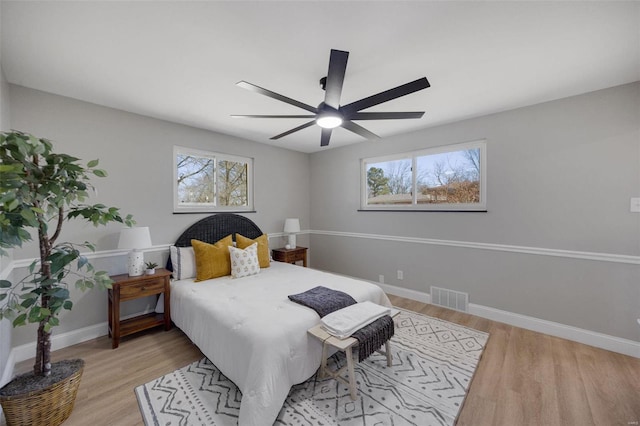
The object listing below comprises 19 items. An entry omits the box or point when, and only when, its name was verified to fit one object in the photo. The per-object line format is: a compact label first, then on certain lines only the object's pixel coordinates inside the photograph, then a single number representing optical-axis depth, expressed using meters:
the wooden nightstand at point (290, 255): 4.29
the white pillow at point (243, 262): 3.09
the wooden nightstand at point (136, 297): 2.45
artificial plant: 1.28
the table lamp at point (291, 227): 4.38
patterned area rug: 1.66
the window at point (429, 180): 3.28
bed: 1.59
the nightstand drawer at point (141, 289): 2.50
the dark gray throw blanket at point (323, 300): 2.11
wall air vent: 3.29
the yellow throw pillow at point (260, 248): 3.52
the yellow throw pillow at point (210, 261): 2.99
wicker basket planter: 1.46
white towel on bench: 1.82
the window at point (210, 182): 3.41
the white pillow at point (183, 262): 3.00
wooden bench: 1.73
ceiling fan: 1.54
